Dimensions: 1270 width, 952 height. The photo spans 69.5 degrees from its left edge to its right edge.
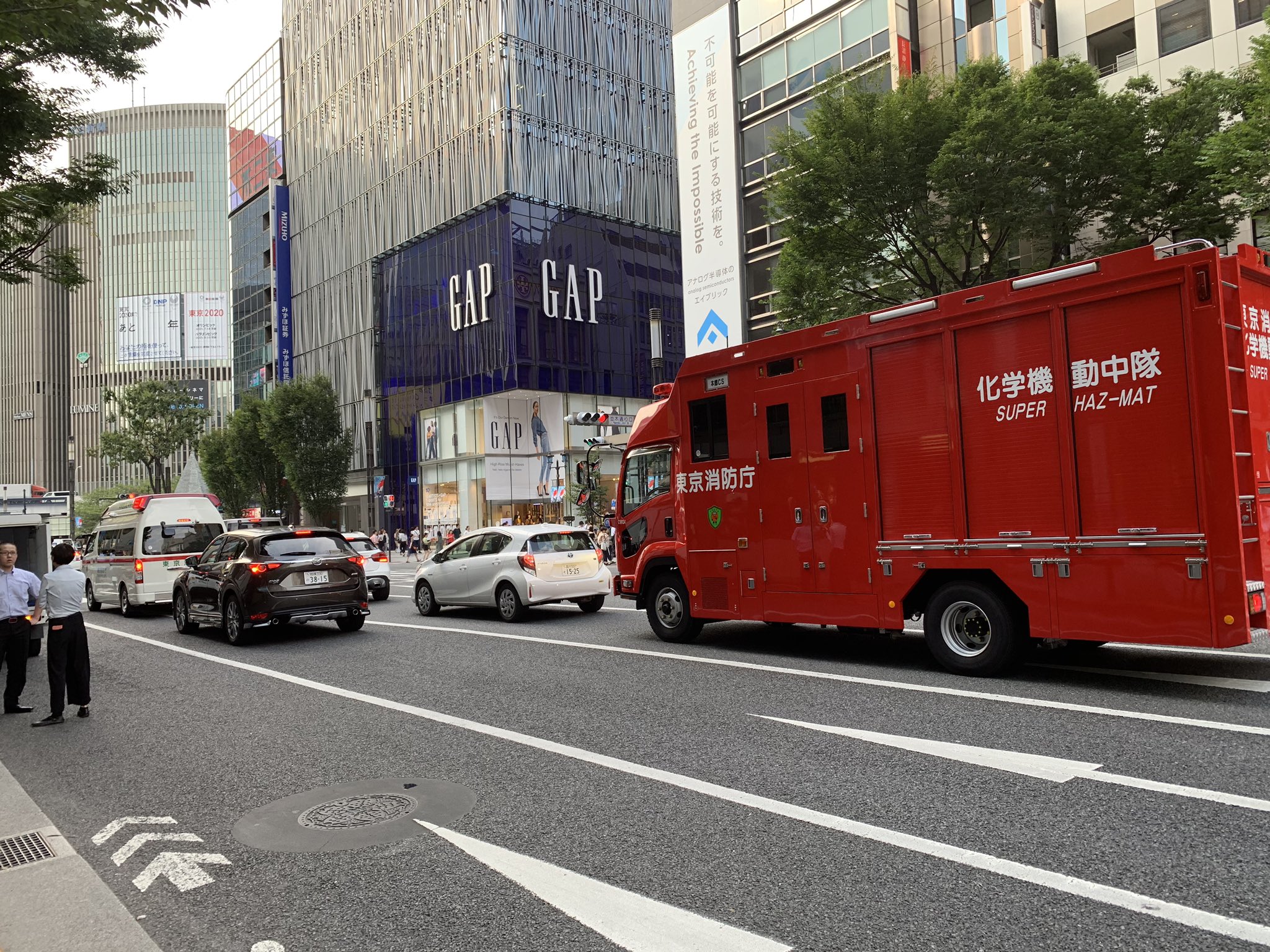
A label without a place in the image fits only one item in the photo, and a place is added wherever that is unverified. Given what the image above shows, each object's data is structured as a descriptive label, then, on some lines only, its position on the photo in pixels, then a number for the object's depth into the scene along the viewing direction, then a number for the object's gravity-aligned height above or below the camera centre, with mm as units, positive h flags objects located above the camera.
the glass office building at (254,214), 72688 +26501
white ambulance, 18344 -65
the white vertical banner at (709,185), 38469 +14181
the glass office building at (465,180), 49500 +20150
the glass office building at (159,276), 120062 +35097
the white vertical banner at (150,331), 119562 +27024
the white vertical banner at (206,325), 121000 +27810
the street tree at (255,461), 58438 +4635
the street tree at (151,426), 59656 +7330
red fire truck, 6918 +345
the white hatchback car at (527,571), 14469 -808
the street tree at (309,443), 52750 +5081
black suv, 12852 -727
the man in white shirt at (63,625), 8031 -746
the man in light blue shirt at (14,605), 8234 -565
